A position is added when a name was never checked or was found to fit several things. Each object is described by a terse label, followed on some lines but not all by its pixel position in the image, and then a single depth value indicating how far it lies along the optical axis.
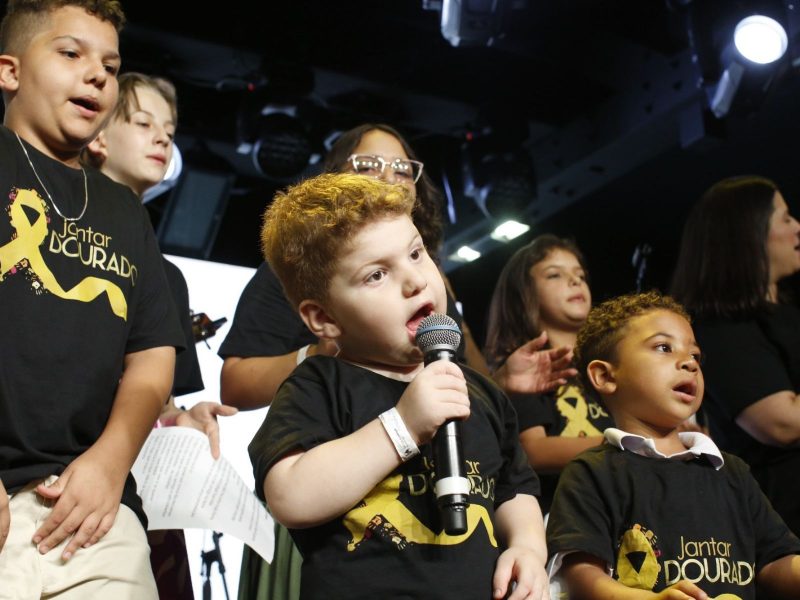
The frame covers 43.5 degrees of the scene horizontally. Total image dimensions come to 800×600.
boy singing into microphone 1.41
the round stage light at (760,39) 3.74
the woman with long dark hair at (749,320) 2.44
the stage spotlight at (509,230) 5.43
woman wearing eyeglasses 2.18
